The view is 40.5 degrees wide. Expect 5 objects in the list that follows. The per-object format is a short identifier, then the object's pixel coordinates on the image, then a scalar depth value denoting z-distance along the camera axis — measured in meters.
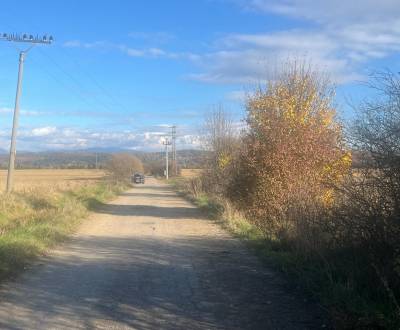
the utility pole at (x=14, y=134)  28.92
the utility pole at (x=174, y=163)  98.46
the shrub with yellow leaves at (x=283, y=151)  16.28
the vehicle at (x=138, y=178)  79.44
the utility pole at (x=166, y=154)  99.19
